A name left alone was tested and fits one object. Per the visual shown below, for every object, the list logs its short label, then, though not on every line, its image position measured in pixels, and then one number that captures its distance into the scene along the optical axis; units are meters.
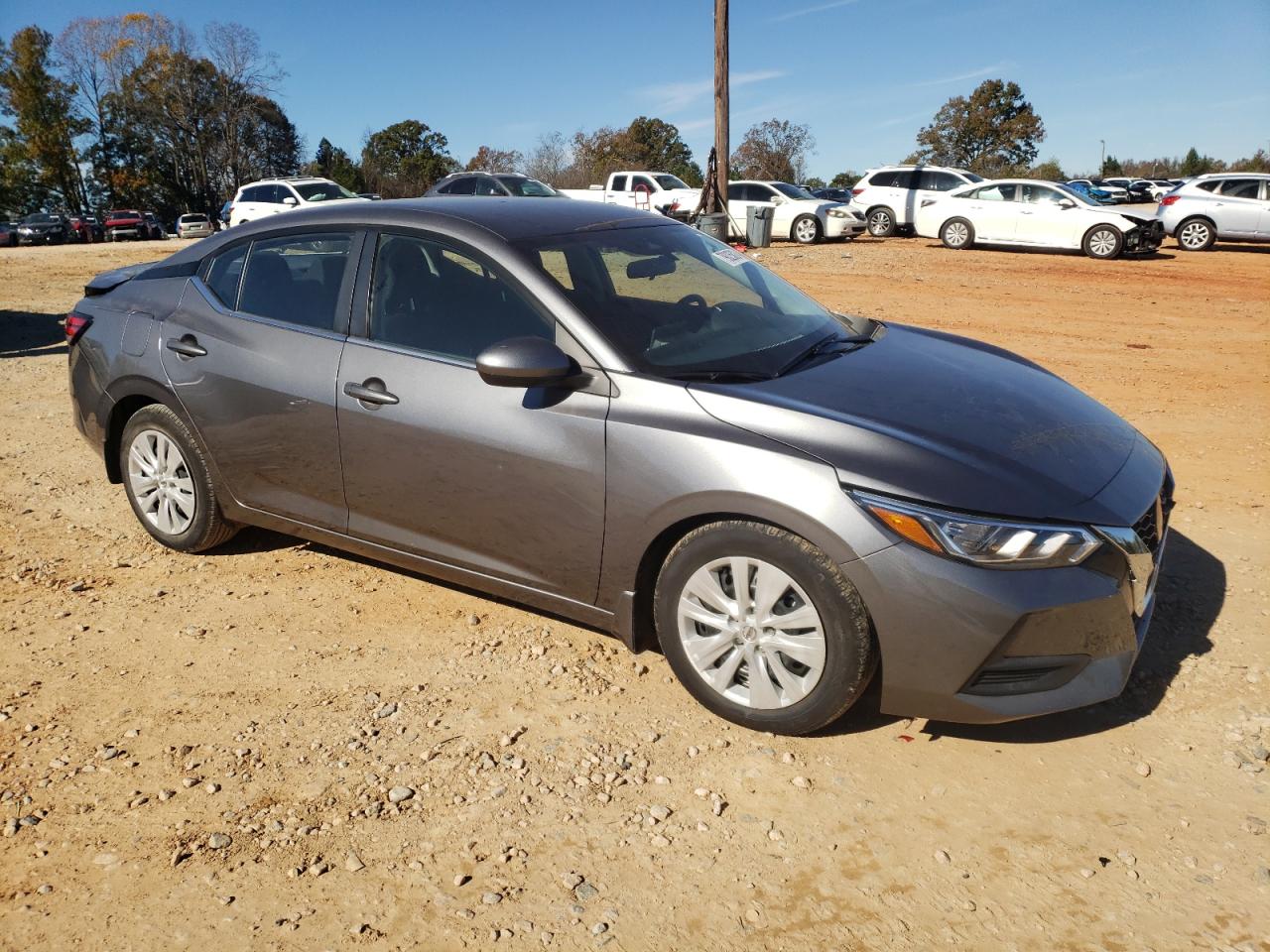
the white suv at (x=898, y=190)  25.30
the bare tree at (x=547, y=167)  57.25
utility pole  21.09
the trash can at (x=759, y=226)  22.86
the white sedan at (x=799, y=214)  24.02
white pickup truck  26.19
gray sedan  2.95
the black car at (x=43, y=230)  42.72
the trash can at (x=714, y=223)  19.88
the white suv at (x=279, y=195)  23.88
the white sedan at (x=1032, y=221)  20.16
